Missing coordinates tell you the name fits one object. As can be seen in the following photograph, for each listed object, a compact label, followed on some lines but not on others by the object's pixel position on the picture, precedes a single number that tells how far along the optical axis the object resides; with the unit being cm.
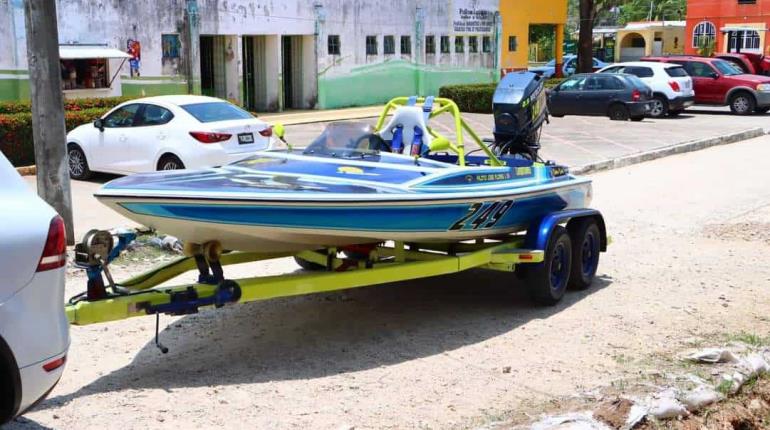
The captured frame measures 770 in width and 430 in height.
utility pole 966
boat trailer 606
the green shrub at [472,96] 2844
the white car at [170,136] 1392
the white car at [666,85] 2769
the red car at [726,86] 2920
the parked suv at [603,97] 2620
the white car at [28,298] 461
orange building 5044
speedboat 639
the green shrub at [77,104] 1784
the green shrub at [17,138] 1639
